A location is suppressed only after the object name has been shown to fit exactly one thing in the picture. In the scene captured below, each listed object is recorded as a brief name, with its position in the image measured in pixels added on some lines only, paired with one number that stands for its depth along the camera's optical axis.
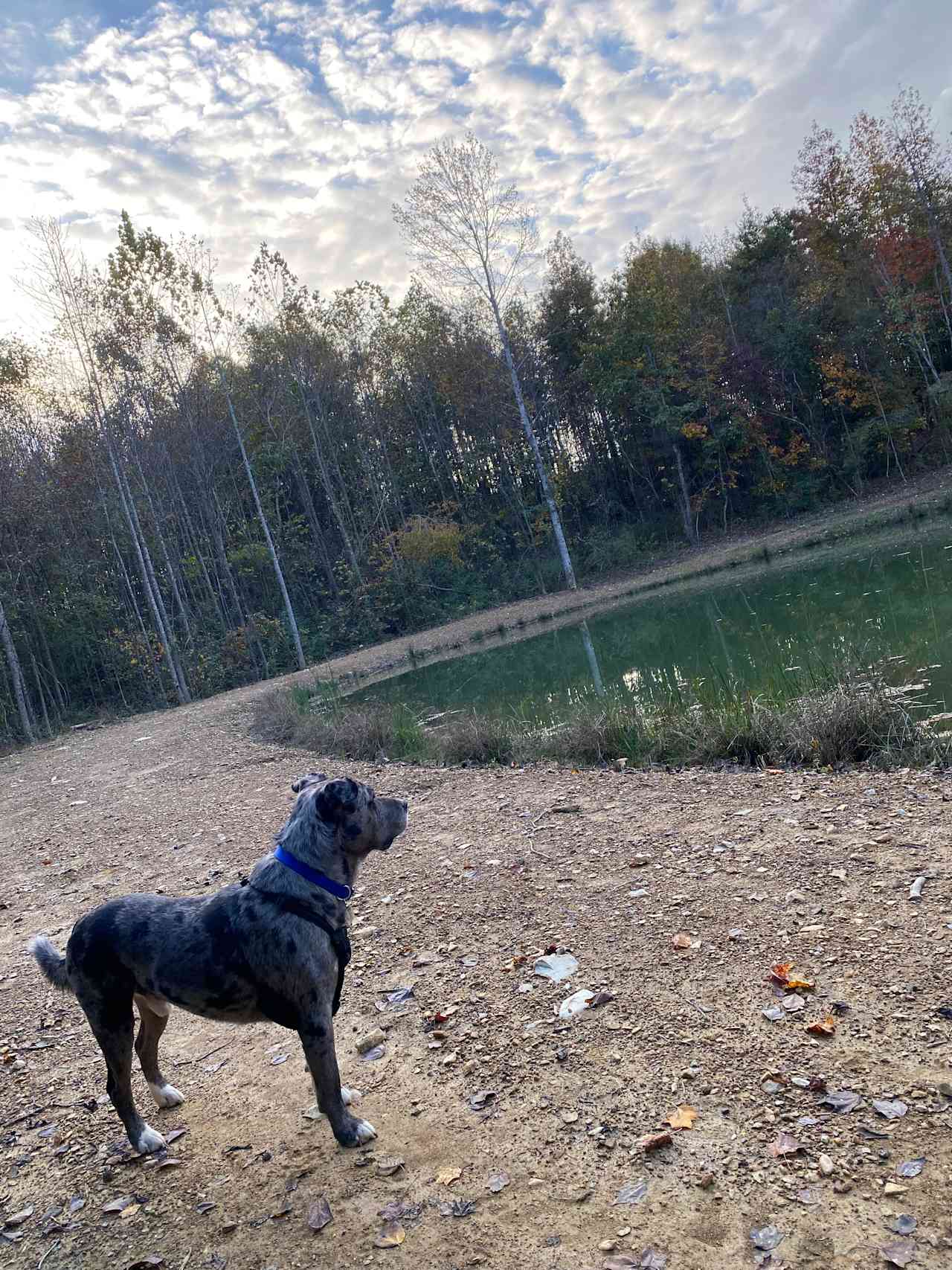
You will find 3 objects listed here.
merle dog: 3.15
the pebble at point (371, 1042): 3.93
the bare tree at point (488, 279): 29.44
